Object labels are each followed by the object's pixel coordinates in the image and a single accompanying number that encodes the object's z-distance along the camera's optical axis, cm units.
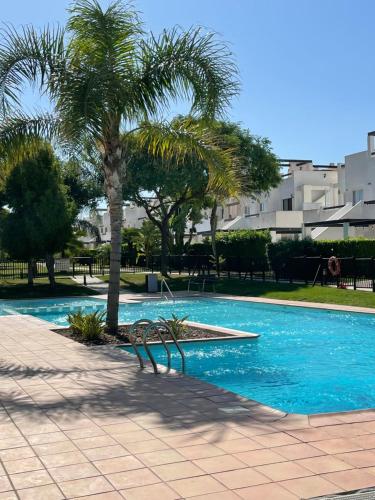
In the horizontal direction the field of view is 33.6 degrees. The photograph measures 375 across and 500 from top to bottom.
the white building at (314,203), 3736
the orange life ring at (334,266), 2500
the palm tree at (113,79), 1134
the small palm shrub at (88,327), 1229
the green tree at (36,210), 2631
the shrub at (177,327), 1295
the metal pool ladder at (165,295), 2533
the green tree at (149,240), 4391
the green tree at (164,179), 2950
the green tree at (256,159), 3186
